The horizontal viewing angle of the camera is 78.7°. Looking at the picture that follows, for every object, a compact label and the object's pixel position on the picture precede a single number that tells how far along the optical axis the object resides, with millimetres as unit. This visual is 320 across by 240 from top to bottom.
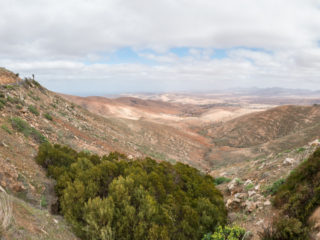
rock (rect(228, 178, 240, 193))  10027
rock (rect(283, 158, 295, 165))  9820
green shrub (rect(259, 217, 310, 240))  4230
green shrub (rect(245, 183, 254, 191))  9000
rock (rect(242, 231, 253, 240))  5367
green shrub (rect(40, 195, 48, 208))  6152
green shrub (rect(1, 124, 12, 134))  9398
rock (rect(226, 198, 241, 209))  8094
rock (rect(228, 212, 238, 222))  6834
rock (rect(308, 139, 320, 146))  10734
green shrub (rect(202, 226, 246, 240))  5175
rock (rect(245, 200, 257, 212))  6962
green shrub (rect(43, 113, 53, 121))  15527
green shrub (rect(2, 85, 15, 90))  15977
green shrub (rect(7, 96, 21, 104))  13353
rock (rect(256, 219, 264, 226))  5918
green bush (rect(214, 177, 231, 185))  12741
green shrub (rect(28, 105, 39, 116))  14316
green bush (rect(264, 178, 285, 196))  7523
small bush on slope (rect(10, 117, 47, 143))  10391
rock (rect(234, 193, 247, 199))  8471
